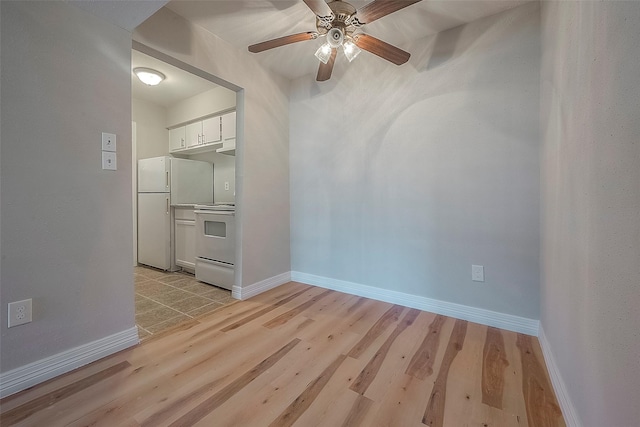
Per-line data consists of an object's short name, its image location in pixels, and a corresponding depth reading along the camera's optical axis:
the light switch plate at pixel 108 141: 1.55
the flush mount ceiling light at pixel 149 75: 2.76
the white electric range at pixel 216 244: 2.70
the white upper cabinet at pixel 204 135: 3.29
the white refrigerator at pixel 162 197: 3.46
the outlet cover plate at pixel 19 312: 1.26
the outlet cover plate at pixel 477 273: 1.99
